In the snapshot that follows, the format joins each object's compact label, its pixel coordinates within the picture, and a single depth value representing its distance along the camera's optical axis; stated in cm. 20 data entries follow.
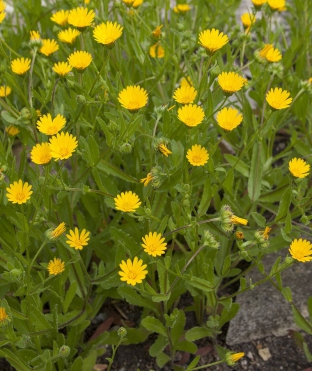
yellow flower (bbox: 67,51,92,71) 79
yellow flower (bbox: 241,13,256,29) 92
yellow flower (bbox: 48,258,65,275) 74
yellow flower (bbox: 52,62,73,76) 81
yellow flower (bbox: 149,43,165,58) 91
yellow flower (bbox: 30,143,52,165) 74
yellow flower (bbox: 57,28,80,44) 87
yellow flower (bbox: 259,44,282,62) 87
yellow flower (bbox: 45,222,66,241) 72
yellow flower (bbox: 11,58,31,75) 84
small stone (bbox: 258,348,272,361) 86
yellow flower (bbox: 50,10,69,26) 89
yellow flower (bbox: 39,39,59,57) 88
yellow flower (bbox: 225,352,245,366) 76
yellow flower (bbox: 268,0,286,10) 92
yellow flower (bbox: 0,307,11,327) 70
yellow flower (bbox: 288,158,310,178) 77
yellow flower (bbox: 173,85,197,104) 79
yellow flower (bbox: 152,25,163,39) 85
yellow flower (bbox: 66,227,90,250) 73
